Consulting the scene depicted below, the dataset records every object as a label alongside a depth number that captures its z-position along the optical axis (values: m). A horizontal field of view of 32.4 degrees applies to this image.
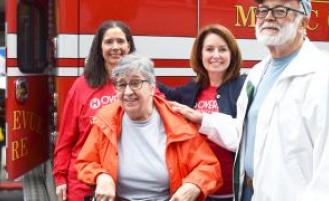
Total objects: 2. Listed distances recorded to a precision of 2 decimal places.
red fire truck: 3.78
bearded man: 1.66
